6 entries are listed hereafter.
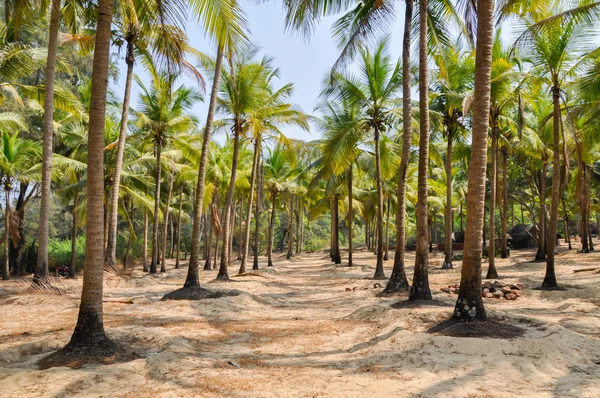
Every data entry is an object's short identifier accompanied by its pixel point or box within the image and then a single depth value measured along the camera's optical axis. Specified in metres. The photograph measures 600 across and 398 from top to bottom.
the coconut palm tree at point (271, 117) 16.31
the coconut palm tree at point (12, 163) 17.09
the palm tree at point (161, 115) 19.16
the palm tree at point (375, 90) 15.10
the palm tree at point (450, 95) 13.88
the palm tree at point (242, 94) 14.90
